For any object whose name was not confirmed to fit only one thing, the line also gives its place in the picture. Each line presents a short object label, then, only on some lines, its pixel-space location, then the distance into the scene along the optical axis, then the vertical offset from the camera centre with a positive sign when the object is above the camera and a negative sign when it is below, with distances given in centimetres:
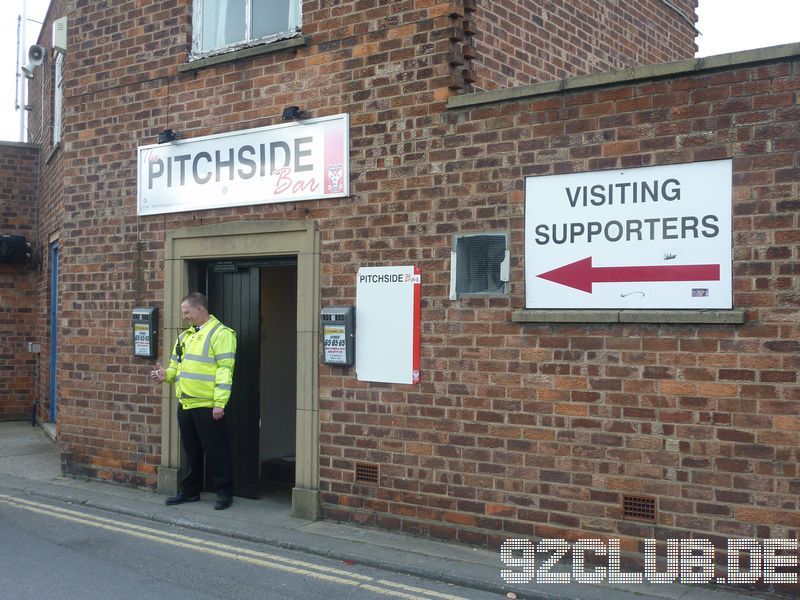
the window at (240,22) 890 +317
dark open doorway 915 -28
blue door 1391 +17
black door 916 -56
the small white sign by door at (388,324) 761 +8
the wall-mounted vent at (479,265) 714 +55
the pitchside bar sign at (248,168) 816 +161
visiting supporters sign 619 +70
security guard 852 -47
